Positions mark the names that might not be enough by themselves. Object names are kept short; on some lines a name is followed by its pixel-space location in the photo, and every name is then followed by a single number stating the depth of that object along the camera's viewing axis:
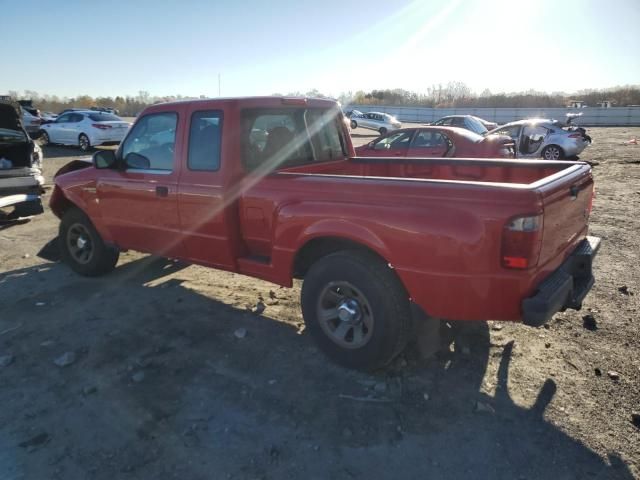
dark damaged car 7.83
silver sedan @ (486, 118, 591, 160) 14.83
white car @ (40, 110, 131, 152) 18.27
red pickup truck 2.76
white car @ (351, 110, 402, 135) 31.61
